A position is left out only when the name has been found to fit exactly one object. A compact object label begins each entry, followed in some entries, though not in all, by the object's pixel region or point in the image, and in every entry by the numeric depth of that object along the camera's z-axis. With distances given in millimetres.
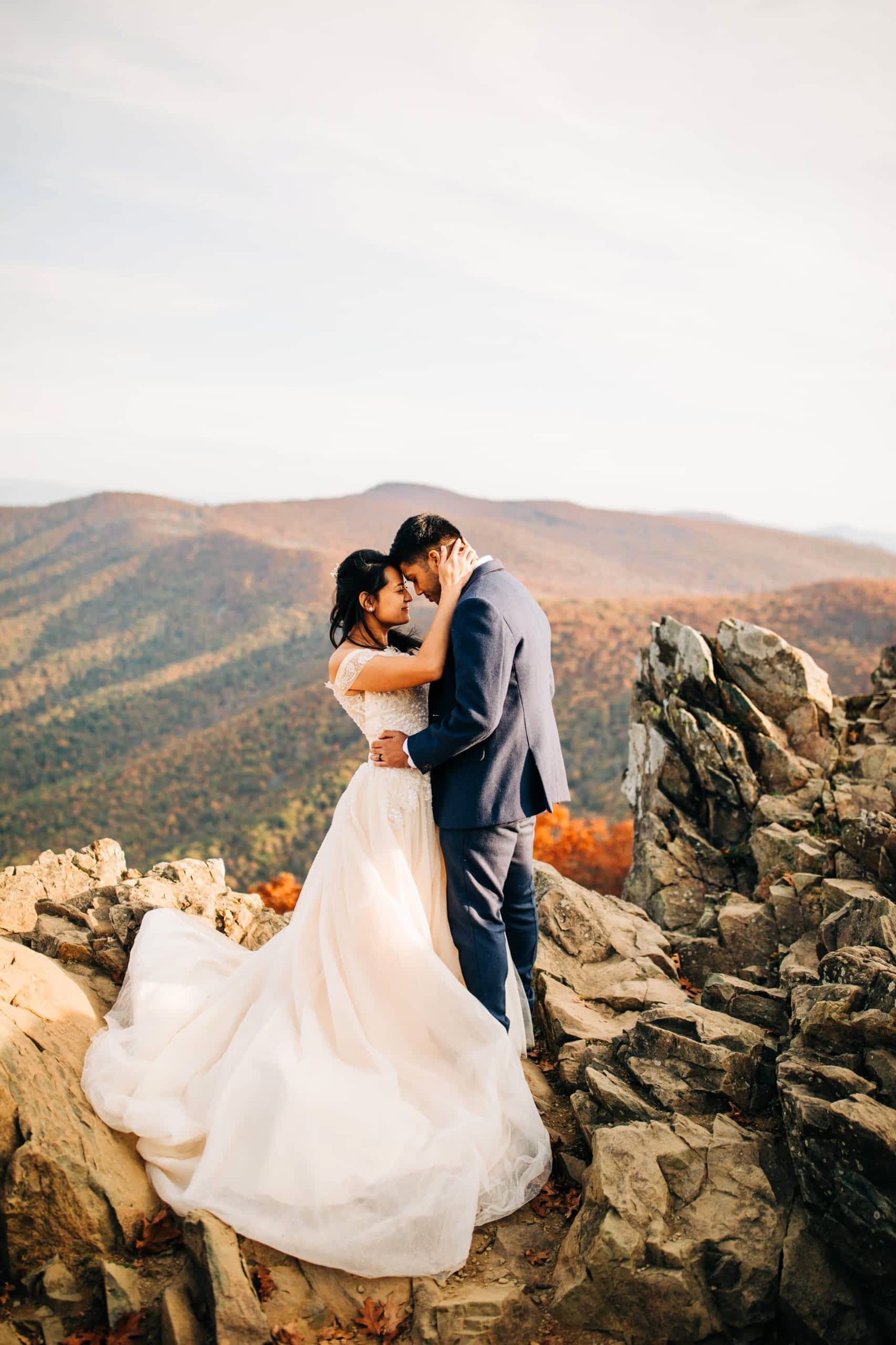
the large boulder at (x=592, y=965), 5246
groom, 4398
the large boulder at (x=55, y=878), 5977
